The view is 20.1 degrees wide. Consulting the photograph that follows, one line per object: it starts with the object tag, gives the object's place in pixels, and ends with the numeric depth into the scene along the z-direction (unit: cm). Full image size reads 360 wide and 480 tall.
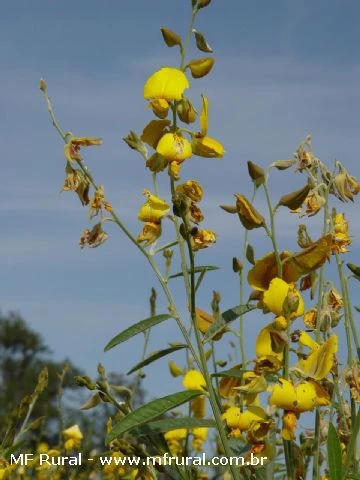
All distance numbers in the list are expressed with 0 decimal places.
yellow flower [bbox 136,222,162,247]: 65
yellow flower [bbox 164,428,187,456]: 102
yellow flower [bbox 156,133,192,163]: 62
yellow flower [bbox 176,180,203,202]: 62
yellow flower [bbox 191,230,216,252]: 63
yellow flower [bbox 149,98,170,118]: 63
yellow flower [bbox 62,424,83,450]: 113
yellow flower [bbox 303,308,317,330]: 72
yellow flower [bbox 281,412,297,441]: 58
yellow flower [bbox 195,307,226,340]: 66
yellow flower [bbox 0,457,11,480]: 70
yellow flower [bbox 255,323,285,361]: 58
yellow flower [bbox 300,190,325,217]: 73
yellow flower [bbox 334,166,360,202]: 76
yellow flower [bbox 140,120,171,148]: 64
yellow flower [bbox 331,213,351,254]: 75
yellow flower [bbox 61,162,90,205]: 69
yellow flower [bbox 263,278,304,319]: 57
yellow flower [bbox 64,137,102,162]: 69
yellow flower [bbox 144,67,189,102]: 63
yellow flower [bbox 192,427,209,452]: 103
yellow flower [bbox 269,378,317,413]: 57
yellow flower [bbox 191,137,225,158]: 63
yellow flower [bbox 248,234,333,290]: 56
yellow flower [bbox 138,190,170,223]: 65
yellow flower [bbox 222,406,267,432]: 63
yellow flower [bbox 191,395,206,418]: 87
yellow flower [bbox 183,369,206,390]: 82
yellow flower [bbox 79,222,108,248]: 69
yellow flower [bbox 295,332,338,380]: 58
